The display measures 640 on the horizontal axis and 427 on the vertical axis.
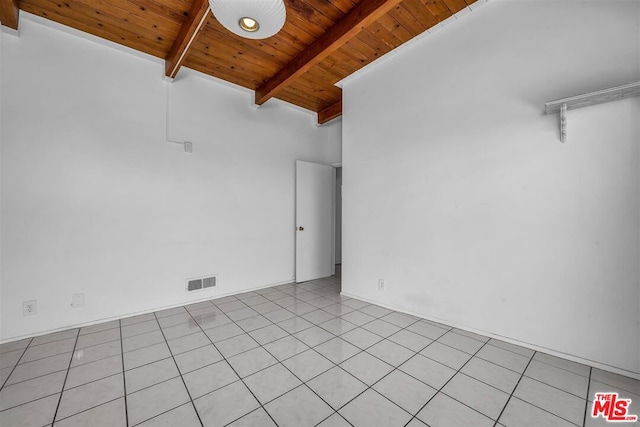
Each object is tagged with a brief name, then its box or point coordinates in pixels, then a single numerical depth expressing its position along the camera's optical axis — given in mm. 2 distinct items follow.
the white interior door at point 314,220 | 4523
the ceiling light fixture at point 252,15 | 1465
